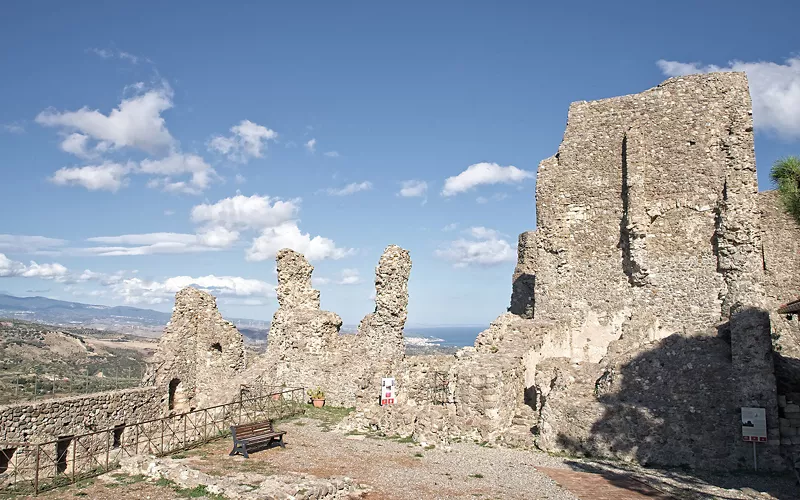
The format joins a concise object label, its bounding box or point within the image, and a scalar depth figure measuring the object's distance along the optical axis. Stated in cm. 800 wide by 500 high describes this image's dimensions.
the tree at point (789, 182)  1395
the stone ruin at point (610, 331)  1523
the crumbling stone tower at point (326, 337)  2336
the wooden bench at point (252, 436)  1523
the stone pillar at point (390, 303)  2325
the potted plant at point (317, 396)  2408
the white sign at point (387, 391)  1930
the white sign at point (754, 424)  1382
